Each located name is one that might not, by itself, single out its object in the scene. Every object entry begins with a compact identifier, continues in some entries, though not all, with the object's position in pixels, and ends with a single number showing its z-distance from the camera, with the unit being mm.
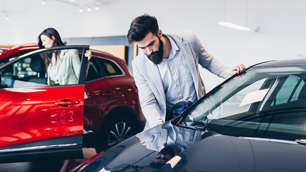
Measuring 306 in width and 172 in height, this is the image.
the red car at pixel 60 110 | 2537
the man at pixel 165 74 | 1943
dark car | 1160
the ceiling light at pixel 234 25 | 6240
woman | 2963
